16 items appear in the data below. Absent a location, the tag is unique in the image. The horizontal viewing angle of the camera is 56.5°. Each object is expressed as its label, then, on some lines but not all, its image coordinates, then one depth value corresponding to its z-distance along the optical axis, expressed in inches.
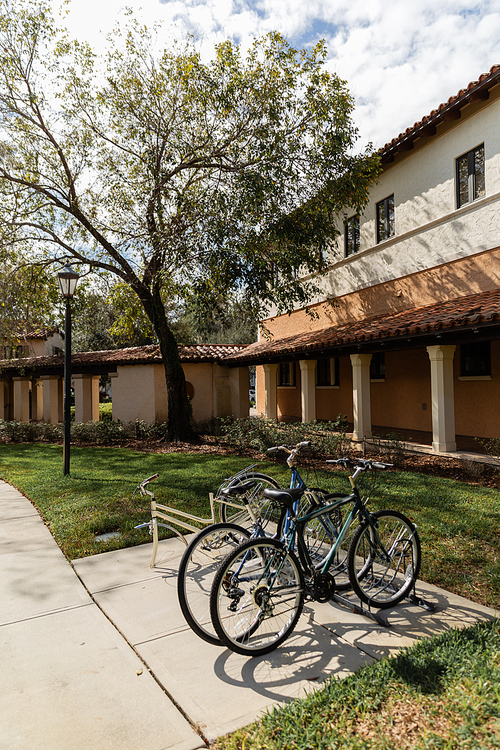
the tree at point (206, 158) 443.2
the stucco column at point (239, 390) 803.4
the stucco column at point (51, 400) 971.9
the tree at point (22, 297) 537.7
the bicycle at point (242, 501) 160.7
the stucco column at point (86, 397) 880.9
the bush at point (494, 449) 346.9
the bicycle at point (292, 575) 121.0
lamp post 358.3
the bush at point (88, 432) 652.1
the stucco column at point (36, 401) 1133.9
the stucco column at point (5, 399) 1122.0
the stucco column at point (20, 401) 1041.7
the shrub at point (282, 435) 432.5
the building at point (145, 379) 763.4
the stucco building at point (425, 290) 398.0
